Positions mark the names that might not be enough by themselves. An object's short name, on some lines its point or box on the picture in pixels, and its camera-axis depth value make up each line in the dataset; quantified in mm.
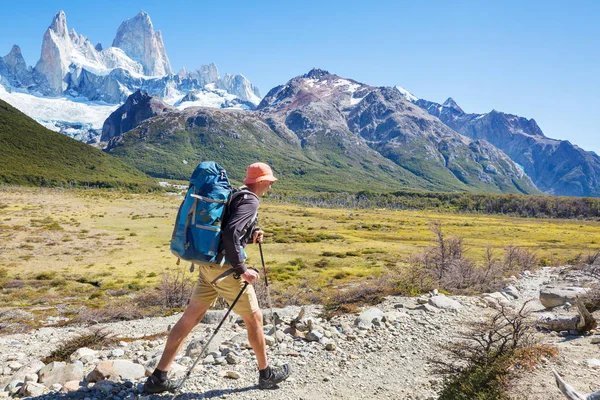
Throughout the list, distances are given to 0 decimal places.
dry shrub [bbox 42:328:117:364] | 7532
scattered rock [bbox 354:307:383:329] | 8845
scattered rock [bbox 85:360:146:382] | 5746
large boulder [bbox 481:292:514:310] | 11641
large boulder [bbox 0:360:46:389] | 5930
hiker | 5117
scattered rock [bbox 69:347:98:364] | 6980
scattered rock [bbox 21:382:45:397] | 5324
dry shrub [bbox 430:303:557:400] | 4730
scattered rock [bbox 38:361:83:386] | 5758
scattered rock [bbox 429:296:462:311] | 10695
